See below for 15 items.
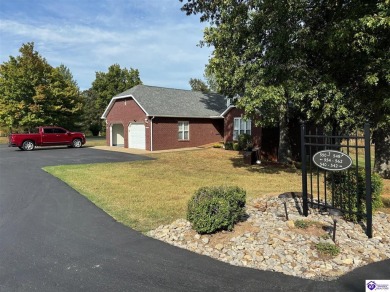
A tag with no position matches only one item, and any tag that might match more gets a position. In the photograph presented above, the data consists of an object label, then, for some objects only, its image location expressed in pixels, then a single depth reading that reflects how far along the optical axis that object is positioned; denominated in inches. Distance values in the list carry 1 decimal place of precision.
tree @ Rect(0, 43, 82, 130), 1395.2
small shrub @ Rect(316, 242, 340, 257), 190.5
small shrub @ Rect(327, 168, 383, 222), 245.4
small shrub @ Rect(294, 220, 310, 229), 230.5
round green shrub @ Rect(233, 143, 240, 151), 912.0
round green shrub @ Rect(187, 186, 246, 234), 220.4
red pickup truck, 946.1
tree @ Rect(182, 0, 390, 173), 380.5
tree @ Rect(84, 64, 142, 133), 2241.6
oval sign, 233.3
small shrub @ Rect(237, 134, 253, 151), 889.6
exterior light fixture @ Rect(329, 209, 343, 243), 258.6
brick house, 997.2
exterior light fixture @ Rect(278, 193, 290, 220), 310.9
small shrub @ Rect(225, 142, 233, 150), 950.4
